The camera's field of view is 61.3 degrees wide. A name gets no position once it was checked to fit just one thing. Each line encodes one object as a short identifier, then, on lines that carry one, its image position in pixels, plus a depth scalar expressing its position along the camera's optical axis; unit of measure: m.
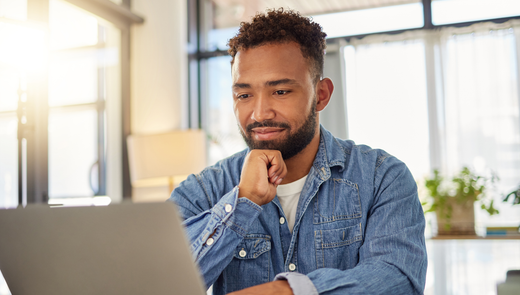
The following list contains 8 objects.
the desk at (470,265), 3.51
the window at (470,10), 3.85
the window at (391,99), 3.99
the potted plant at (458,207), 2.99
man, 1.00
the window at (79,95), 3.22
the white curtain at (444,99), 3.79
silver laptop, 0.57
